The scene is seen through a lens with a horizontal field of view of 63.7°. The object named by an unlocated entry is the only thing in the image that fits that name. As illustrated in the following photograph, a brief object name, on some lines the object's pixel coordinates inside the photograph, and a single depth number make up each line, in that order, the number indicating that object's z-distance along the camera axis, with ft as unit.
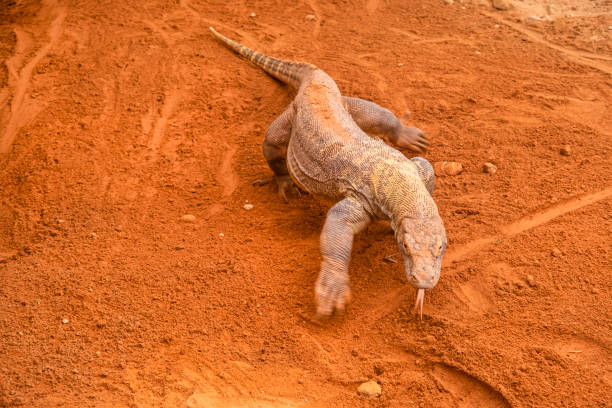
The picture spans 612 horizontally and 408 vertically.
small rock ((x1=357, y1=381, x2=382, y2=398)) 12.50
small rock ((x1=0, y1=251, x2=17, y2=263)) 17.03
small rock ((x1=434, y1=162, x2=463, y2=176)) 19.83
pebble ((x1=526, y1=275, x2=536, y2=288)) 15.08
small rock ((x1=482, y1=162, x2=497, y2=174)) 19.60
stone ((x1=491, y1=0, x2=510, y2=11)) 31.53
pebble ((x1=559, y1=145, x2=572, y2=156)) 19.86
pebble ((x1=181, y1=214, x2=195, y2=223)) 18.79
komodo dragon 14.28
